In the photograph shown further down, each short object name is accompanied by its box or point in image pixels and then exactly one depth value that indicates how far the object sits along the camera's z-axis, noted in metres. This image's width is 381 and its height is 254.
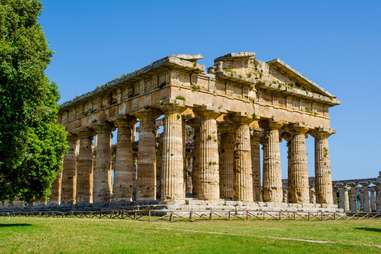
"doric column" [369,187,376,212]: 84.88
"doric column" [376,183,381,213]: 79.94
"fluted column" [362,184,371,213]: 84.17
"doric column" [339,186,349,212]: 83.94
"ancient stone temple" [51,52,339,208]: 40.69
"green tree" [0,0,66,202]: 25.28
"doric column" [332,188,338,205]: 87.84
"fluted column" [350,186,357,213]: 86.19
